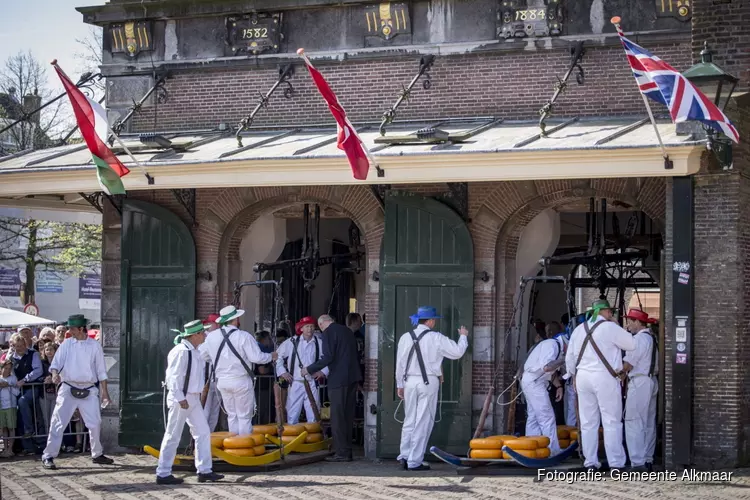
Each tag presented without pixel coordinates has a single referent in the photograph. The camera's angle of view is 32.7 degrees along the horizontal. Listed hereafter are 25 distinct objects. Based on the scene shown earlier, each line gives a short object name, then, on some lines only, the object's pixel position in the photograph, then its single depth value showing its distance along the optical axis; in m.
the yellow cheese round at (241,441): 15.40
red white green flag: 15.45
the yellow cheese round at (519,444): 14.53
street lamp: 14.16
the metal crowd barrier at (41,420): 18.28
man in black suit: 16.62
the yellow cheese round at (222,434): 15.61
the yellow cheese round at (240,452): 15.36
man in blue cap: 15.25
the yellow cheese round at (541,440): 14.70
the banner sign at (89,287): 40.93
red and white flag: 14.62
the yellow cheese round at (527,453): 14.52
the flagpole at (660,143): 13.77
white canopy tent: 21.98
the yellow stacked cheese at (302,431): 16.49
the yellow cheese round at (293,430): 16.53
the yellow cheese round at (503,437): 14.70
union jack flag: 13.38
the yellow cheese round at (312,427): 16.72
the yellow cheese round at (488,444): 14.65
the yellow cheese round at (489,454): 14.62
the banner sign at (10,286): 38.12
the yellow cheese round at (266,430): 16.55
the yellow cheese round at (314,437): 16.67
